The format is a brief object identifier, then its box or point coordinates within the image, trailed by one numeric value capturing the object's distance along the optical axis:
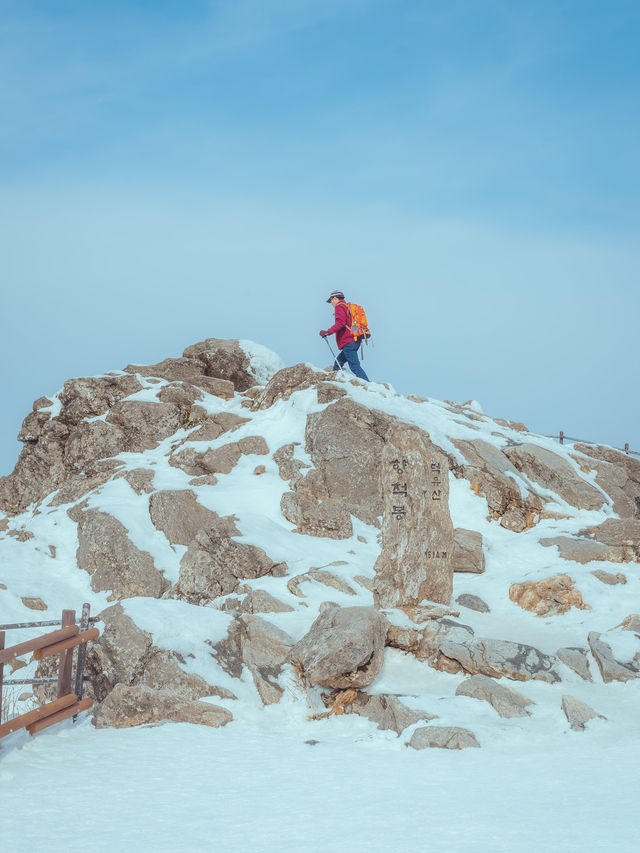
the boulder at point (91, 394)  24.52
